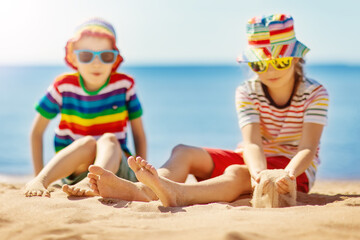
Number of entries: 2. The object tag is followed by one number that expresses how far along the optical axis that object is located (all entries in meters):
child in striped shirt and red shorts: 3.71
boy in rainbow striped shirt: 4.52
